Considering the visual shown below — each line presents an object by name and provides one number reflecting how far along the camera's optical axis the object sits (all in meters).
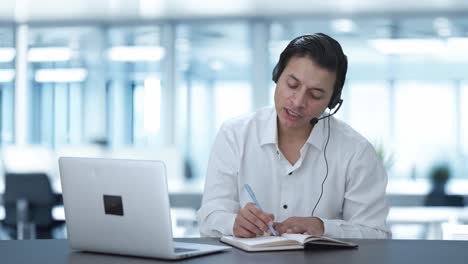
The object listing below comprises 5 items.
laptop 2.64
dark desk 2.65
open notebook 2.76
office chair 6.75
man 3.11
